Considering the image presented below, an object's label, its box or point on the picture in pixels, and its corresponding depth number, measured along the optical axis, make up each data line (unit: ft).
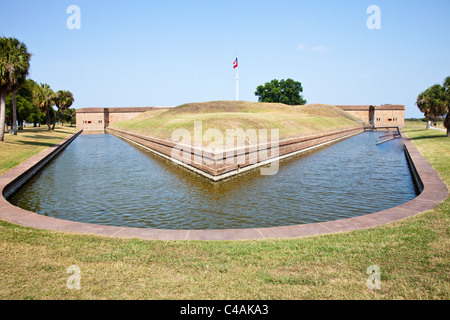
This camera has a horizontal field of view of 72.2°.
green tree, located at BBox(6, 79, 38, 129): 153.54
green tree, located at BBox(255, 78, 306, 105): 320.91
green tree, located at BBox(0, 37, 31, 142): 77.77
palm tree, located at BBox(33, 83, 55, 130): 157.58
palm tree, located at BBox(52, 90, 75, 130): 176.50
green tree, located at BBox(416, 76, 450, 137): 86.74
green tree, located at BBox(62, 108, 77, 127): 306.59
